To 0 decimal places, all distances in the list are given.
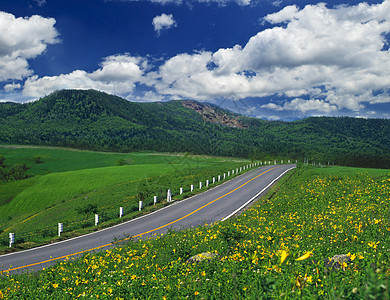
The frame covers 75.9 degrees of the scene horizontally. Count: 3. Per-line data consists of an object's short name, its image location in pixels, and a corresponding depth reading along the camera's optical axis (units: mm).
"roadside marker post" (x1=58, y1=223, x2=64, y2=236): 18702
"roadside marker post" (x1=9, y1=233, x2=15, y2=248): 17141
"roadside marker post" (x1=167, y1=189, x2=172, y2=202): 26500
